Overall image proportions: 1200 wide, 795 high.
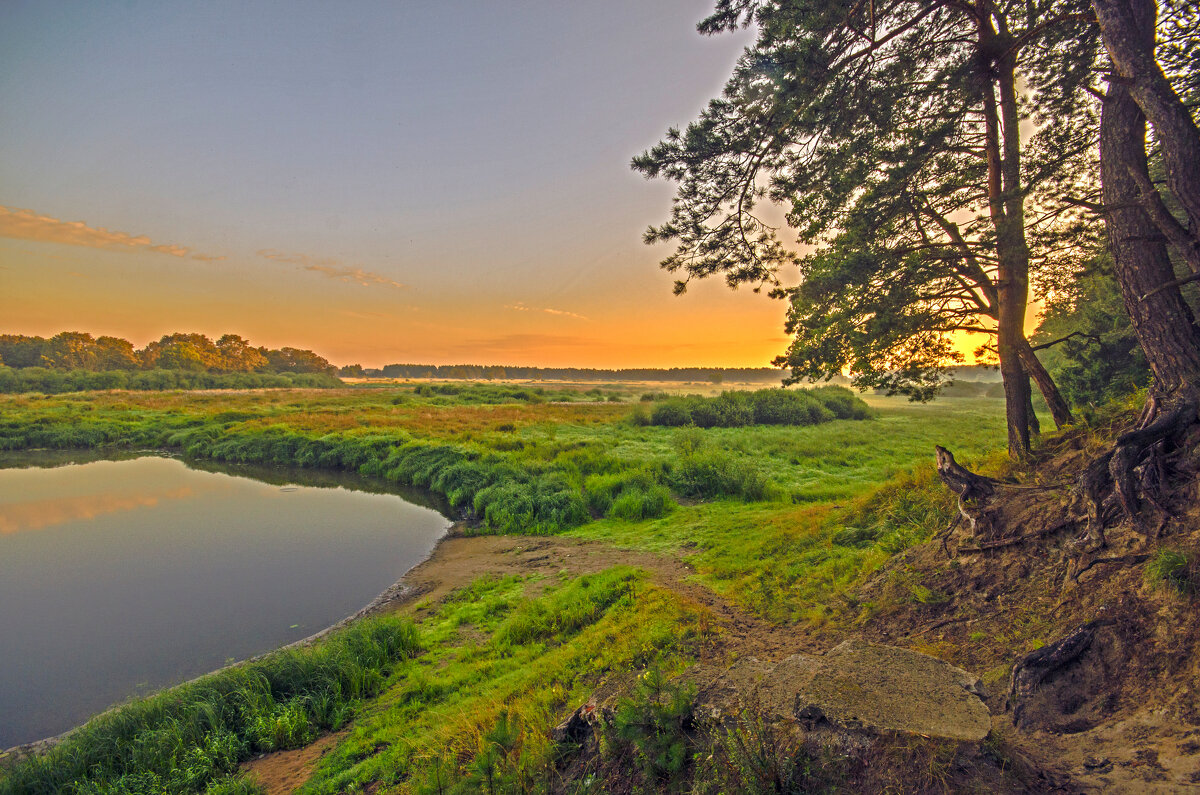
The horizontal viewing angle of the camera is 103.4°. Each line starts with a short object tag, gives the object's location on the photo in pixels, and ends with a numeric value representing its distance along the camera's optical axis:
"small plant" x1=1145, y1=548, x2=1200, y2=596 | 3.80
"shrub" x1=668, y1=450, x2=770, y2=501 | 17.31
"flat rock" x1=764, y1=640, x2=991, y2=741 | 3.07
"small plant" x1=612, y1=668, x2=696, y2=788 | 3.38
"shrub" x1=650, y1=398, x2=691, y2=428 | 41.25
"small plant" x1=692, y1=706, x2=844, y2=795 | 2.90
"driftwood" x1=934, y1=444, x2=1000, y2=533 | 6.68
